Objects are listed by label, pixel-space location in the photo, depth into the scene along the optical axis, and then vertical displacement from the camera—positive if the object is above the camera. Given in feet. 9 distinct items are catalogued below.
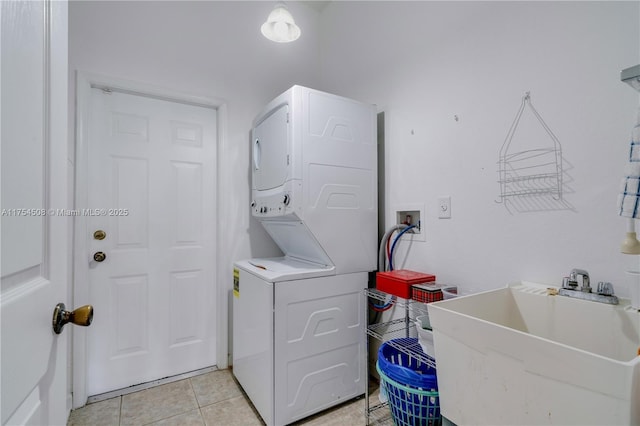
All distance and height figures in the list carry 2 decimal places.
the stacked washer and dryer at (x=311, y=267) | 5.60 -1.19
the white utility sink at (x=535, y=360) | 2.11 -1.35
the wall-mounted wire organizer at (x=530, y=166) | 4.27 +0.72
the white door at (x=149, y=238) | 6.75 -0.65
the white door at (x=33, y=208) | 1.52 +0.02
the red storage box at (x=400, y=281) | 5.23 -1.25
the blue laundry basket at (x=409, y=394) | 4.21 -2.68
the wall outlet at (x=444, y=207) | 5.66 +0.11
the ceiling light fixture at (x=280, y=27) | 5.93 +3.91
